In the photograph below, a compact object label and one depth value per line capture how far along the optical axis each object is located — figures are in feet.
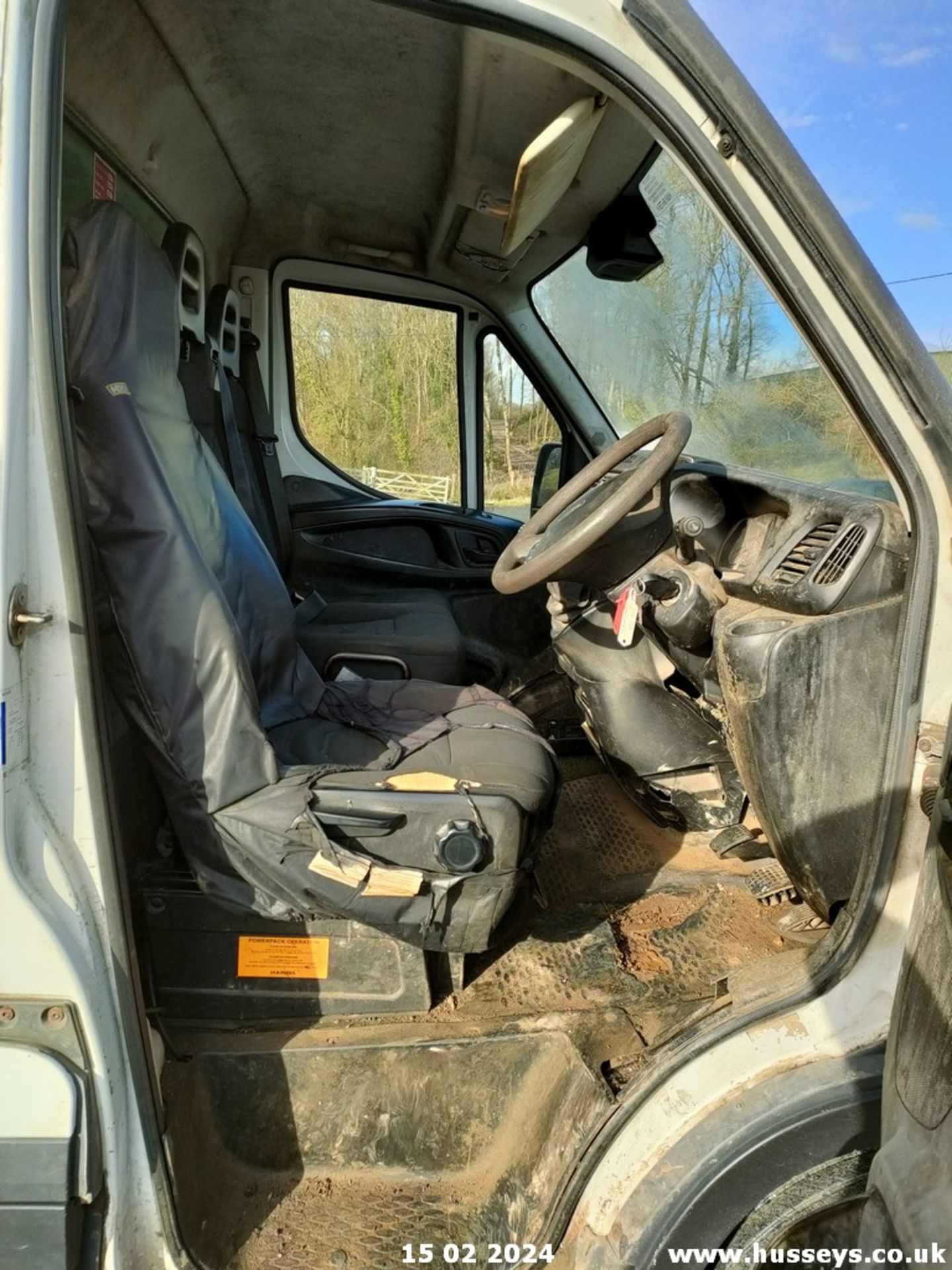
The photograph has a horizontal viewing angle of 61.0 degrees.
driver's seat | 3.67
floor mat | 3.71
